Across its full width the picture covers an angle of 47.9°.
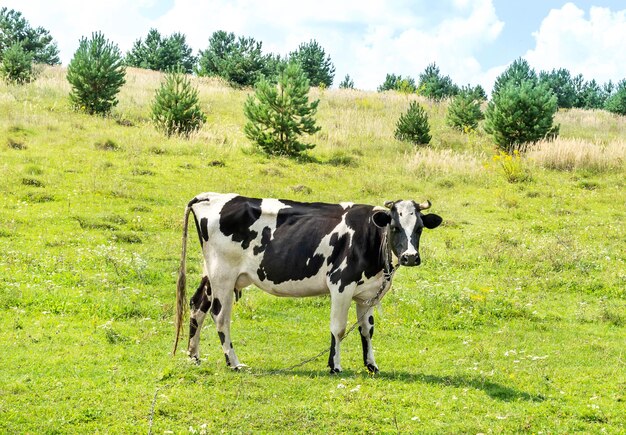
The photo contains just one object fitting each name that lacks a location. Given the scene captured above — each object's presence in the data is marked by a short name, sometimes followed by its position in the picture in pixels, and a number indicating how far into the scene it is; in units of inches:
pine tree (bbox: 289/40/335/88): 2470.5
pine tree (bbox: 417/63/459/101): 2535.2
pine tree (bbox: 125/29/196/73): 2541.8
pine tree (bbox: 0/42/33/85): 1552.7
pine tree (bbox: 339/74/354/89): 2723.7
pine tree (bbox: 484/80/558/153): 1244.5
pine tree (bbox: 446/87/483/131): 1535.4
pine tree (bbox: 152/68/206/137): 1239.5
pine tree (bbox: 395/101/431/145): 1357.0
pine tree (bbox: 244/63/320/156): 1189.1
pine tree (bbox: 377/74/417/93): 2861.7
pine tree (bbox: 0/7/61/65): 2297.0
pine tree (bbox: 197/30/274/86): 1967.3
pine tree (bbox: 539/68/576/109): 2610.7
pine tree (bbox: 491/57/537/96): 1952.8
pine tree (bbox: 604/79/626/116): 2357.3
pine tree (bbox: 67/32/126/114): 1295.5
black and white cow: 403.5
